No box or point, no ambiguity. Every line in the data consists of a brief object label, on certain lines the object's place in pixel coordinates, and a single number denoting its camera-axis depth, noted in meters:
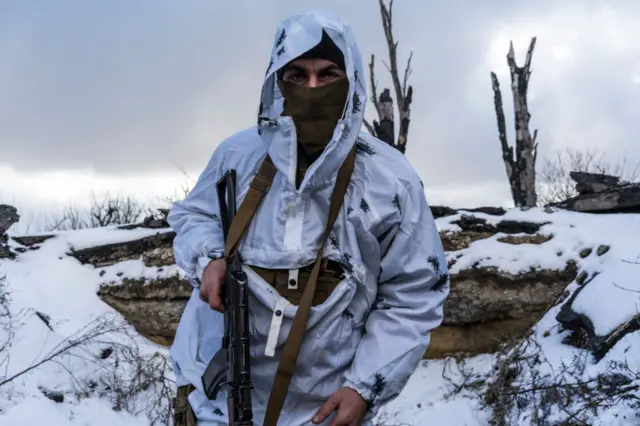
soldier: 1.91
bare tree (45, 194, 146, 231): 16.85
